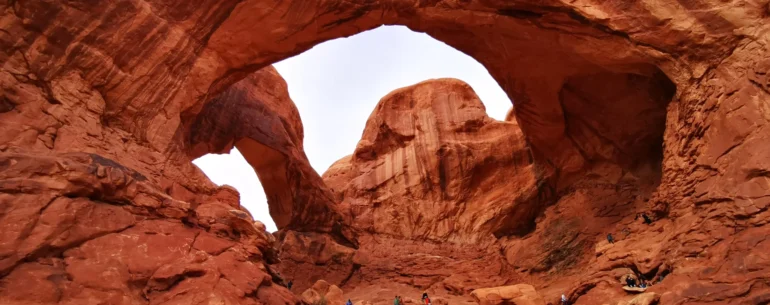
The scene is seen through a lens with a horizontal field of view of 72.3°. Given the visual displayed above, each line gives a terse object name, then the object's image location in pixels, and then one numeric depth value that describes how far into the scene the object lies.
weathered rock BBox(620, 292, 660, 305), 10.88
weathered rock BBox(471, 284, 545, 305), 16.35
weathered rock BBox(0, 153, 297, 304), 8.55
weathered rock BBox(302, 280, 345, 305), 16.94
